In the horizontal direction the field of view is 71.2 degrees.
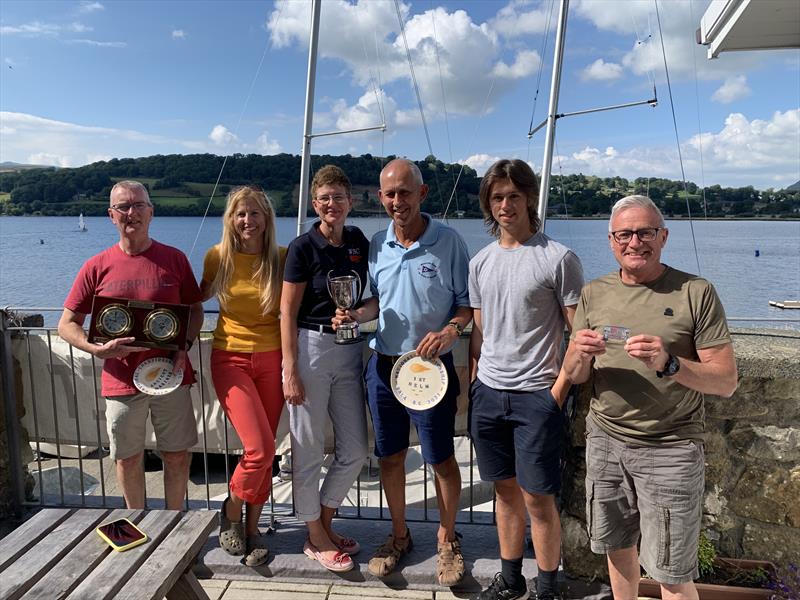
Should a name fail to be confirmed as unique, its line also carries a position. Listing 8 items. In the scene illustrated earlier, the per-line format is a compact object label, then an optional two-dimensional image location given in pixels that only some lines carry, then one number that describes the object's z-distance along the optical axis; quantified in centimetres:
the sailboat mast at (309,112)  1258
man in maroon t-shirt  272
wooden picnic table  178
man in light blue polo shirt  257
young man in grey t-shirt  234
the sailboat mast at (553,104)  1318
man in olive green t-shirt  191
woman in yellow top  271
